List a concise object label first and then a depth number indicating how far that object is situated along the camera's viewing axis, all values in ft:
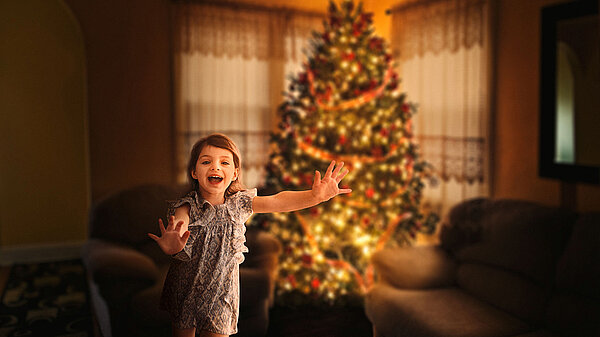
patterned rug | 7.50
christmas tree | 19.09
